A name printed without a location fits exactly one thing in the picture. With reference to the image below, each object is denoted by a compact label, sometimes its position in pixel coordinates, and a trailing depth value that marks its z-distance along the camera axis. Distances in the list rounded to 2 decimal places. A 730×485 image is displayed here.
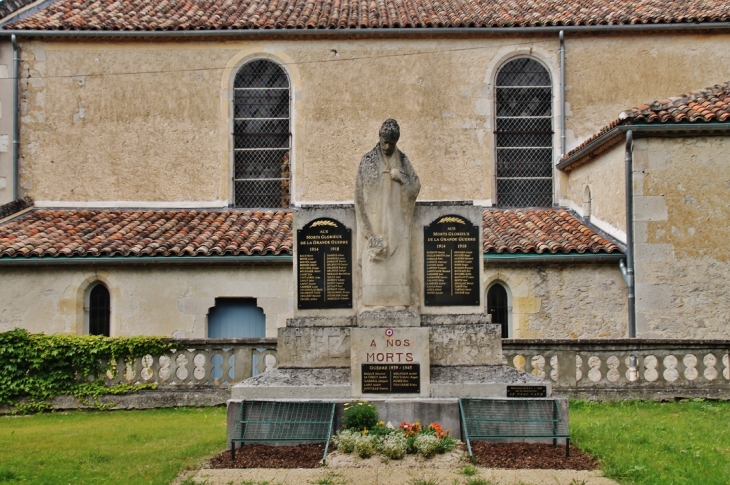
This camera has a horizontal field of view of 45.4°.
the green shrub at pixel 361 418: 9.70
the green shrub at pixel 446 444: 9.24
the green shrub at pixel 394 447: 9.03
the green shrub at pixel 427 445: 9.08
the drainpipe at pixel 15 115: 21.25
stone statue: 10.72
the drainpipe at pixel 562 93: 21.23
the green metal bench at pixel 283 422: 9.78
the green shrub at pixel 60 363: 15.09
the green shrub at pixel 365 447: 9.09
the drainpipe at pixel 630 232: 17.36
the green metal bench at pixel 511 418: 9.75
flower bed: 9.09
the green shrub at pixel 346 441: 9.26
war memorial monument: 10.35
